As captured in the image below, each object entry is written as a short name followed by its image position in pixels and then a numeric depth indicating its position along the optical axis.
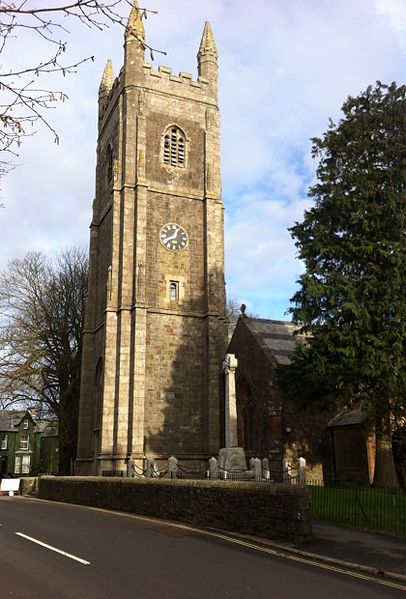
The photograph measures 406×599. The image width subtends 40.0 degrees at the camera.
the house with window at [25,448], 59.05
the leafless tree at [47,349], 32.66
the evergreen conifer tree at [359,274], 18.17
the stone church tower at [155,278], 27.08
